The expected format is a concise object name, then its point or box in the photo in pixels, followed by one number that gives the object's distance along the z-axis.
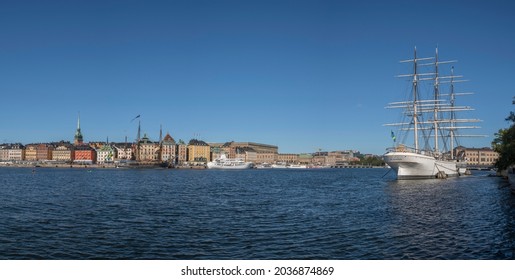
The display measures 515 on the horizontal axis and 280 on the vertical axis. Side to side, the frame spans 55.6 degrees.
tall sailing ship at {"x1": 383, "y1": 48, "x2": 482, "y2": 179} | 67.25
